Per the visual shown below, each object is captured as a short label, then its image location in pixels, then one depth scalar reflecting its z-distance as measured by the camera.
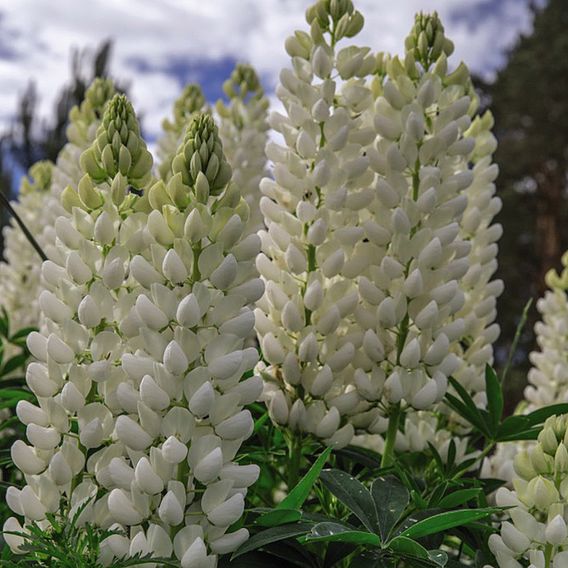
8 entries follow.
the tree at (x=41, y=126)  10.40
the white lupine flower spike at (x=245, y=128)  1.44
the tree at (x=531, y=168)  11.28
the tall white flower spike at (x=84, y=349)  0.68
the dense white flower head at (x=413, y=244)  0.87
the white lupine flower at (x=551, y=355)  1.40
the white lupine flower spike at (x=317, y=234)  0.86
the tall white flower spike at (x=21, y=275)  1.71
